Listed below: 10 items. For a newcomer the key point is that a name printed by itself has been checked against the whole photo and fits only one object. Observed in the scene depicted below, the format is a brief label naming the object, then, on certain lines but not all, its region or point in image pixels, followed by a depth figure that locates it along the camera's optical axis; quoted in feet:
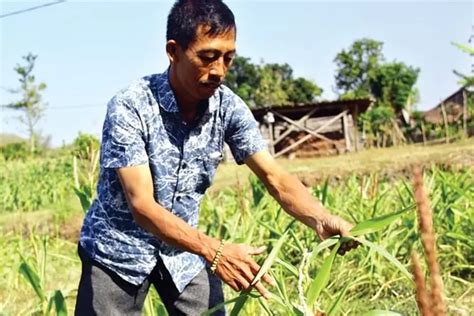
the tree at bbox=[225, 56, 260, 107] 159.33
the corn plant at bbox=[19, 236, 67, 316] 8.46
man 6.32
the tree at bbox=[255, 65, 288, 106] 121.90
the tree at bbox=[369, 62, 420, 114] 134.82
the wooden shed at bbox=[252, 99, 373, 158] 70.95
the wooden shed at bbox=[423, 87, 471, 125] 88.69
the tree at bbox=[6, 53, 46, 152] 114.11
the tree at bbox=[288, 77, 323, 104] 148.56
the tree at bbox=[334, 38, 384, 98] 158.10
